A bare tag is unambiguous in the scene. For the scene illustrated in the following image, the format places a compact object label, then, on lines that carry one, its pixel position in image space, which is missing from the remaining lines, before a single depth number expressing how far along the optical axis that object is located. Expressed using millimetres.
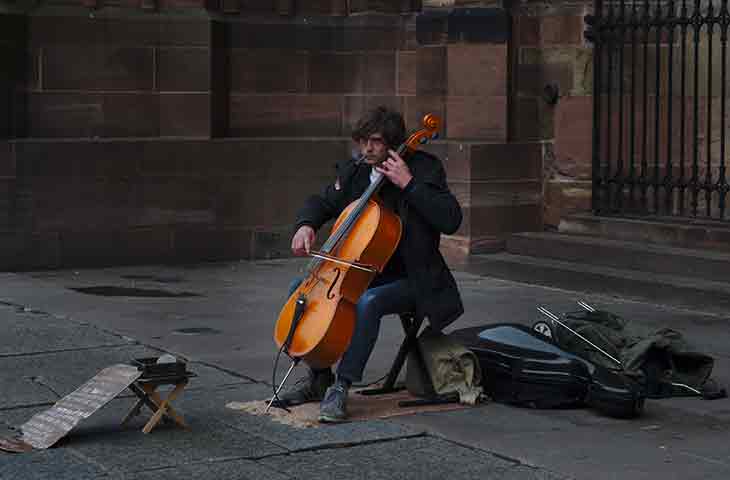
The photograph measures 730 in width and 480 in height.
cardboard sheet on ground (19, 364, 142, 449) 10665
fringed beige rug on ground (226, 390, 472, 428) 11565
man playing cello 11637
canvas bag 12099
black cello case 11528
